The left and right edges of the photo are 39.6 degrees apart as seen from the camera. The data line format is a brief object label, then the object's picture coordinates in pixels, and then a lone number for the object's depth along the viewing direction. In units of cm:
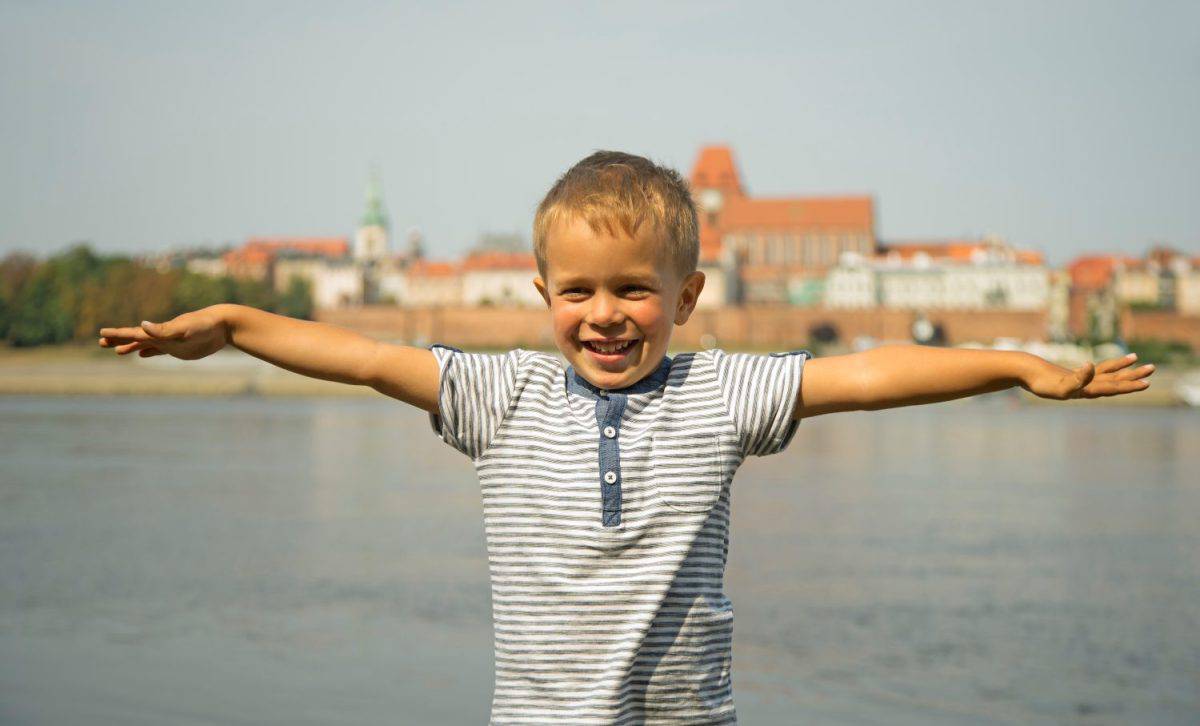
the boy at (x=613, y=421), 164
